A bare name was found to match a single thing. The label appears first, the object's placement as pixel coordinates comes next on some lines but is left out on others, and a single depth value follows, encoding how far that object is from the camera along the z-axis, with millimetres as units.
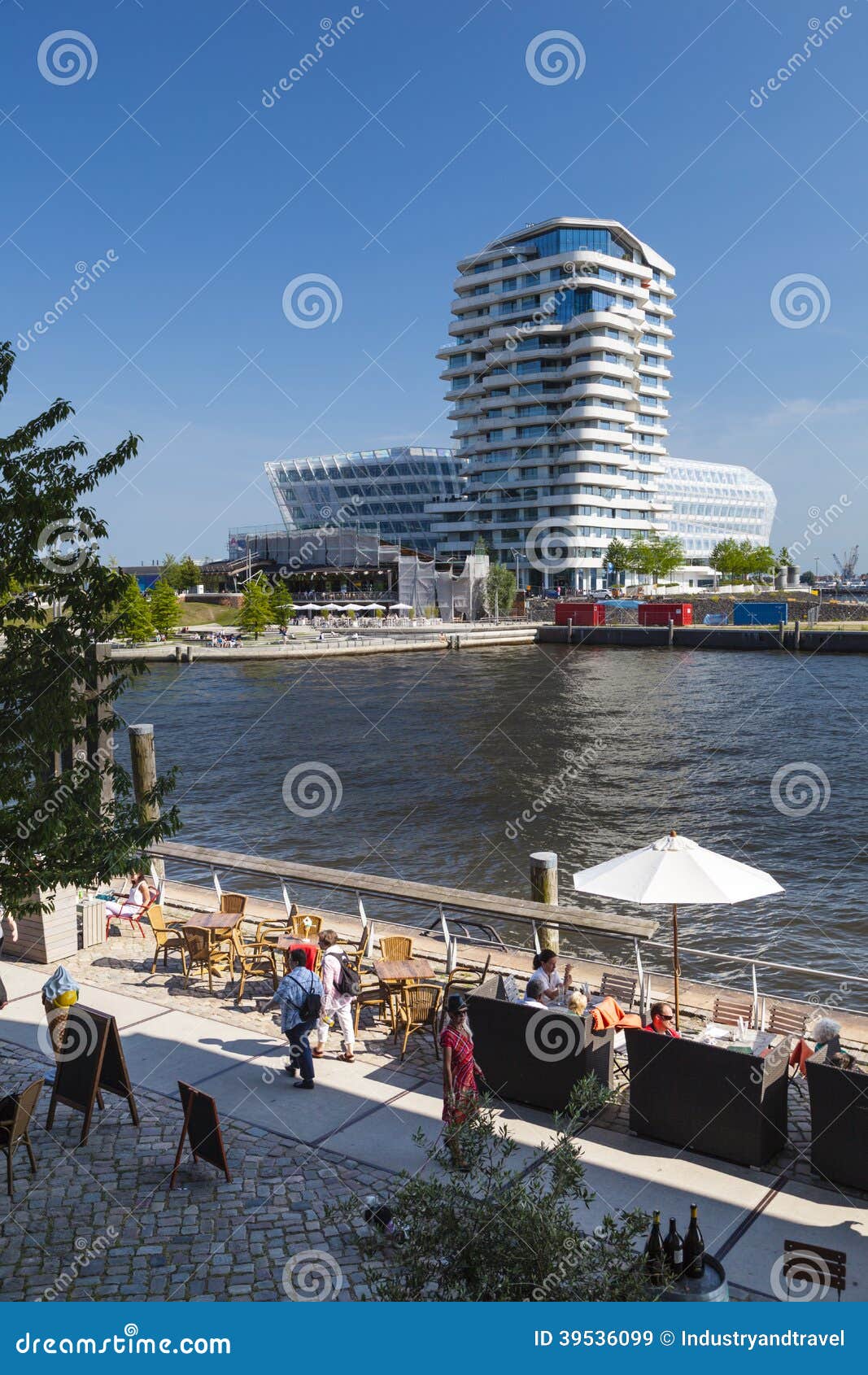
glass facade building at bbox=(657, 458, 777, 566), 170500
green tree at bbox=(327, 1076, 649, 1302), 4648
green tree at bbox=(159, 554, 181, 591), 140000
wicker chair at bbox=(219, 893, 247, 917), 13008
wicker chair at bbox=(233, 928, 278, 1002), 11461
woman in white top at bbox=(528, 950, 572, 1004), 9523
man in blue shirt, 8875
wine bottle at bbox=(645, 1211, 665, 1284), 5320
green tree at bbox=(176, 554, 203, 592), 146375
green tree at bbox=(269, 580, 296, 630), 102000
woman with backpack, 9562
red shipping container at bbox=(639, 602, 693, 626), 102250
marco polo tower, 125250
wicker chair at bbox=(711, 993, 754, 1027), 10023
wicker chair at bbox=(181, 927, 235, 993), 11453
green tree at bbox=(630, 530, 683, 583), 122938
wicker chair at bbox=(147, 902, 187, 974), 12109
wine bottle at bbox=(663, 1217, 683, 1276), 5527
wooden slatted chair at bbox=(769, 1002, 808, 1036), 9766
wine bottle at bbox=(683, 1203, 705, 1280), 5523
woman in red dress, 7730
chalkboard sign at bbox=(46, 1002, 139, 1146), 8062
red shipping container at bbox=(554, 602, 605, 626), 105125
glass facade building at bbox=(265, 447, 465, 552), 159125
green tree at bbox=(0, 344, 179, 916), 7684
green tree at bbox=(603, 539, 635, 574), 123812
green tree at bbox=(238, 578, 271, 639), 99062
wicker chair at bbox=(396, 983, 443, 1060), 9938
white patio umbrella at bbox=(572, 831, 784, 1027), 8836
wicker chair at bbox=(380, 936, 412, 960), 11203
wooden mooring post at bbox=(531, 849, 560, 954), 13555
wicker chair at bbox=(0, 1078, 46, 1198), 7367
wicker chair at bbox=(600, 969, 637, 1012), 10570
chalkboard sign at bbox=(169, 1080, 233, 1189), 7234
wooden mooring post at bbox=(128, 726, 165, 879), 23578
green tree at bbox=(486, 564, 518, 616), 116250
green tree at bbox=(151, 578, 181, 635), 91562
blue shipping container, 99812
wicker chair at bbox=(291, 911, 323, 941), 11961
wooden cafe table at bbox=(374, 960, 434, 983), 10055
